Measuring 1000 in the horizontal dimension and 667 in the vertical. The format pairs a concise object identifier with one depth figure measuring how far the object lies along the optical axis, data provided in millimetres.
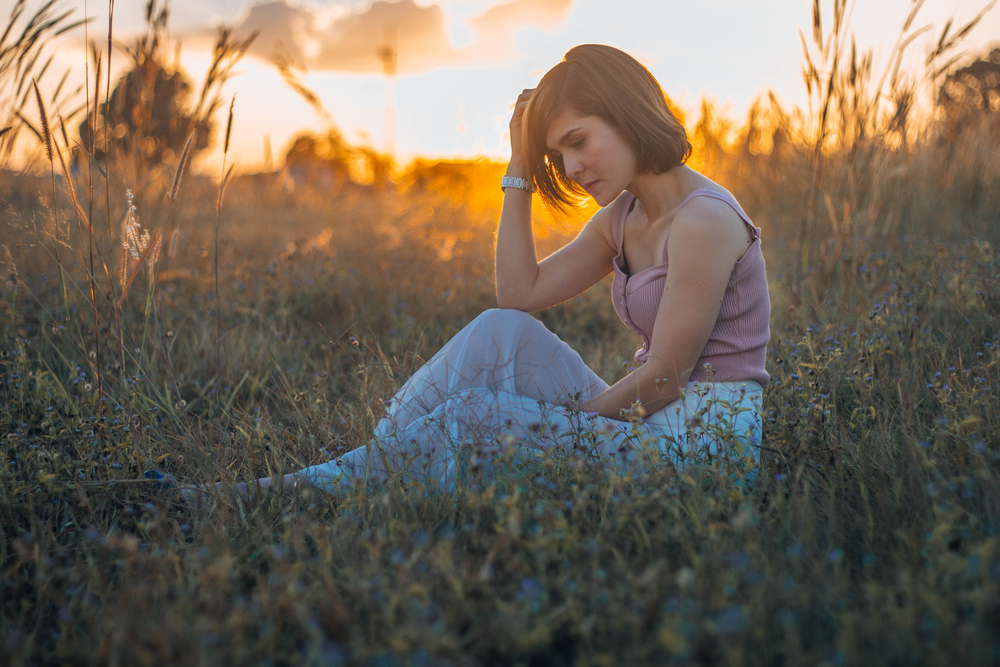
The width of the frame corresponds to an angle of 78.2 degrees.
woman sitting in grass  1793
